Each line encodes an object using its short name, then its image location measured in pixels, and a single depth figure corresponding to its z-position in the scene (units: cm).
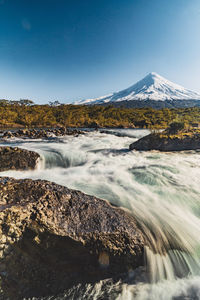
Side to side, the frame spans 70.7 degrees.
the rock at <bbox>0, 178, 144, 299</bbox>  205
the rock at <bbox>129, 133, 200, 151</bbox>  1042
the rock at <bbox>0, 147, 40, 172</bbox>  624
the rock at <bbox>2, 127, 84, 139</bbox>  1825
